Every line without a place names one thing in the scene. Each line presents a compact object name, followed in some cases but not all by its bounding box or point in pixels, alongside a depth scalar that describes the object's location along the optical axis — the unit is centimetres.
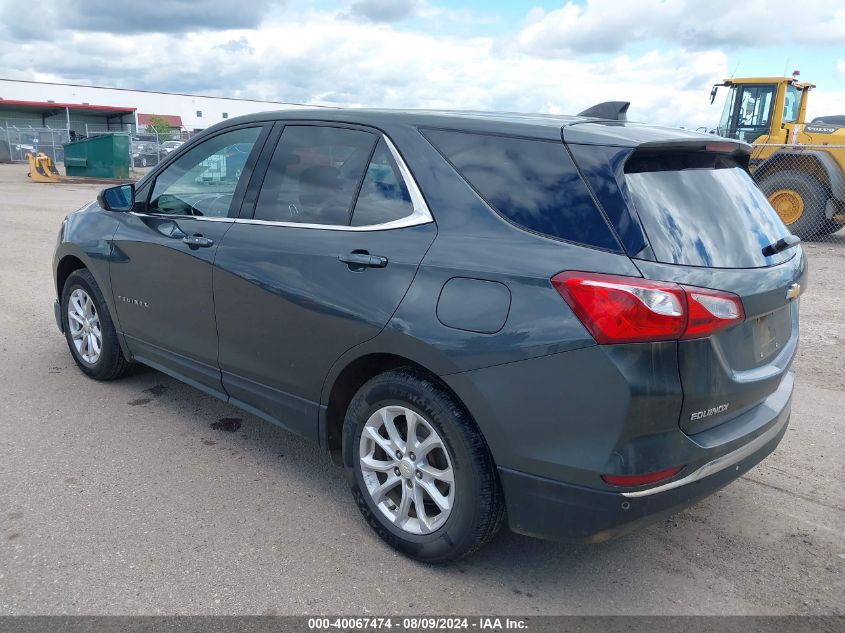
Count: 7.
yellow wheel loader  1288
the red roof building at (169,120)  7281
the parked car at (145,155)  3475
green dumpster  2553
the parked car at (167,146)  3535
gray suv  238
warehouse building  3897
